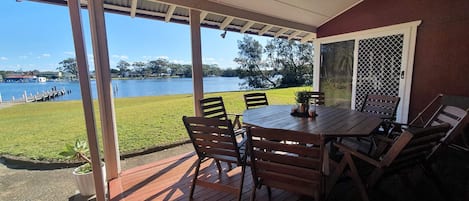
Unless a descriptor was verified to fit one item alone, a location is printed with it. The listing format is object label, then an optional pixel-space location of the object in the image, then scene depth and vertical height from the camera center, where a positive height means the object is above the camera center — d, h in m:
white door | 3.92 +0.23
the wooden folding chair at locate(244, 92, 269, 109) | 3.71 -0.40
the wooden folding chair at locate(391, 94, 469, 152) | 2.04 -0.50
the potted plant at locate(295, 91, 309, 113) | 2.69 -0.33
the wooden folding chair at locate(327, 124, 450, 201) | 1.56 -0.66
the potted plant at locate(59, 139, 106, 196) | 2.44 -1.03
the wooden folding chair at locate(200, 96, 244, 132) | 2.99 -0.45
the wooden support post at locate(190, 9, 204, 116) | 3.35 +0.30
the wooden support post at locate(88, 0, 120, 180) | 2.44 -0.07
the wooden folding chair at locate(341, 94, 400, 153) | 2.61 -0.53
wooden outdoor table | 1.99 -0.50
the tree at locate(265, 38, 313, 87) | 10.89 +0.88
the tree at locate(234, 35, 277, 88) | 10.99 +0.53
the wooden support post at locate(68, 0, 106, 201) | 1.73 -0.11
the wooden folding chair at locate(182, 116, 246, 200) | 1.90 -0.59
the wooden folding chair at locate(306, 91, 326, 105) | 4.05 -0.43
